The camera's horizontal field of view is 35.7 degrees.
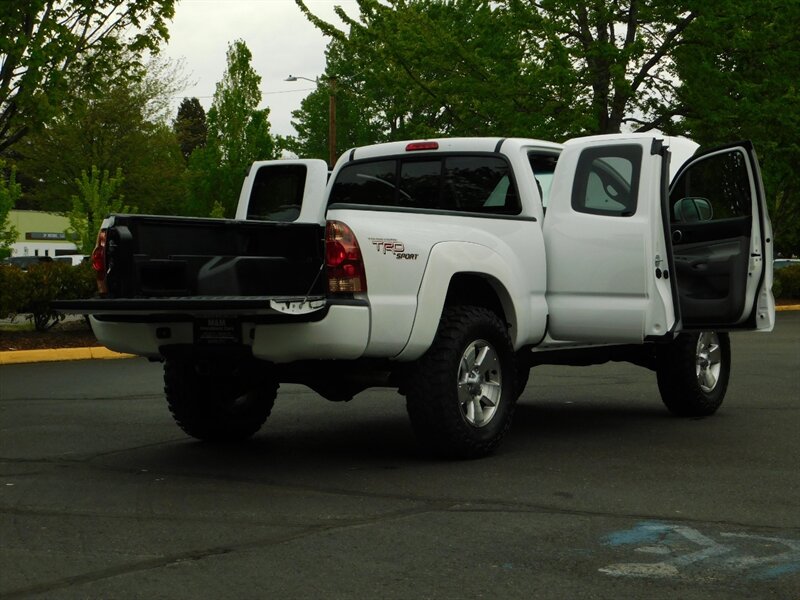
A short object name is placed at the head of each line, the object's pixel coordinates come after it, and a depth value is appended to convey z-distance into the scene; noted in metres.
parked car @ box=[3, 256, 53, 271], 52.91
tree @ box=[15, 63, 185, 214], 48.09
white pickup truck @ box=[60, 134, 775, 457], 7.05
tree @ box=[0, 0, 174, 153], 16.61
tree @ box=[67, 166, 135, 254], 23.59
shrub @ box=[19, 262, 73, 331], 17.67
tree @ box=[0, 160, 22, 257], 19.33
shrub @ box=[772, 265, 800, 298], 31.39
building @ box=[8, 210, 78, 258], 81.44
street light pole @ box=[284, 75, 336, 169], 37.31
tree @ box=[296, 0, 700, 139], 23.75
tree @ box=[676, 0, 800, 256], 23.25
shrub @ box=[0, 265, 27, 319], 17.31
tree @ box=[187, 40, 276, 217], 44.75
